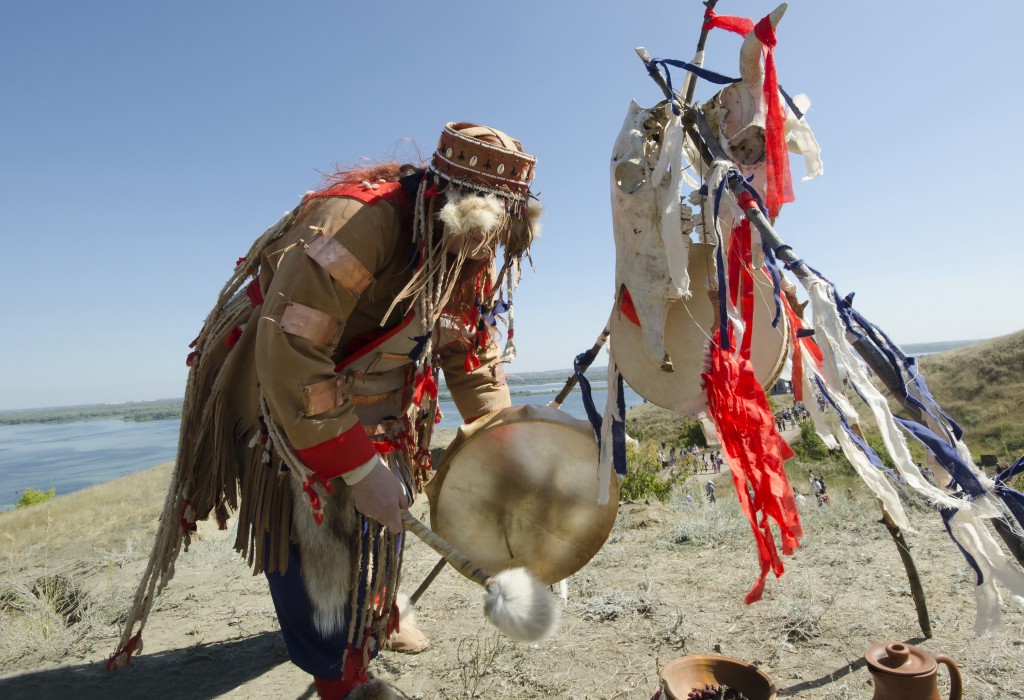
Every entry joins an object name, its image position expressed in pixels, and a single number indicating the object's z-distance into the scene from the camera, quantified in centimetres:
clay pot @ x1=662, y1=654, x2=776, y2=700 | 174
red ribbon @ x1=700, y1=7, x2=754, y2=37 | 161
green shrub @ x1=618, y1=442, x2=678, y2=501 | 672
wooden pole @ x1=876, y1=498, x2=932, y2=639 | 203
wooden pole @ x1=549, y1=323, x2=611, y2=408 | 182
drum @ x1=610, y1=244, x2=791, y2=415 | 168
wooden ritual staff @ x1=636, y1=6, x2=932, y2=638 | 128
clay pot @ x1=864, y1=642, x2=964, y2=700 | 155
